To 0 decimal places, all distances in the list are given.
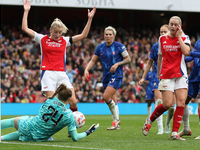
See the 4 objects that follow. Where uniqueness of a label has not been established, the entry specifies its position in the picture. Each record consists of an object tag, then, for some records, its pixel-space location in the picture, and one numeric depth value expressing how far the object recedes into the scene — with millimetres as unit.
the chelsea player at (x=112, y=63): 18875
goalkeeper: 11734
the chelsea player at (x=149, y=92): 28006
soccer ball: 12711
